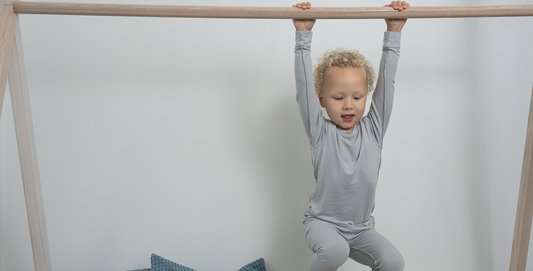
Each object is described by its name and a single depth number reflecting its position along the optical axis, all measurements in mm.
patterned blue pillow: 1760
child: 1443
